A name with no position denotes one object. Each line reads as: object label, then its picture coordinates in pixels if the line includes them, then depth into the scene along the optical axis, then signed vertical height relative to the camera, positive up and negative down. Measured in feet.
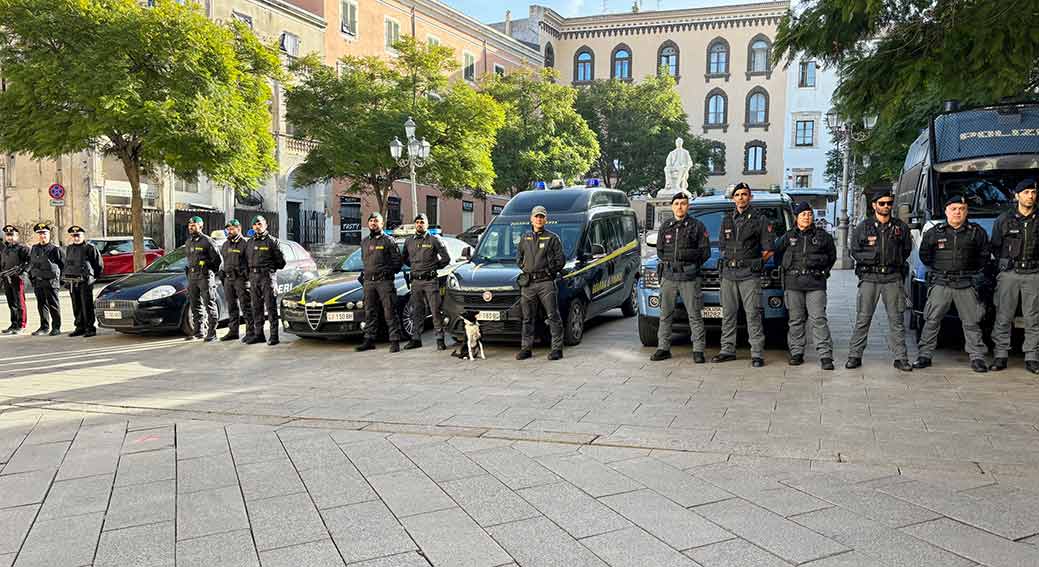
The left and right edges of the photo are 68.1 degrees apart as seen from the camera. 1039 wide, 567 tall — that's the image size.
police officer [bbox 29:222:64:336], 39.70 -2.13
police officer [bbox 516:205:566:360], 29.99 -1.69
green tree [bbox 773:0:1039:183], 24.27 +6.30
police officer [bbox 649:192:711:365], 28.14 -1.15
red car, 72.79 -2.19
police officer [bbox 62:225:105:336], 38.93 -2.24
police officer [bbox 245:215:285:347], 35.40 -1.75
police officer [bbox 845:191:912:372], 25.67 -1.05
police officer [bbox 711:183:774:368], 27.22 -0.91
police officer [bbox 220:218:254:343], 35.91 -2.00
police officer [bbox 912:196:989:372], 25.14 -1.07
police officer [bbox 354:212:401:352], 32.81 -1.81
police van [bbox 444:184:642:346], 31.73 -1.50
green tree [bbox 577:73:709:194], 161.27 +22.74
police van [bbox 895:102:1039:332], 30.14 +2.86
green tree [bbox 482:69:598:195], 123.13 +16.44
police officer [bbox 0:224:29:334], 41.19 -2.37
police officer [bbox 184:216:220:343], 36.37 -1.85
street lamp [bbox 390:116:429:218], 63.46 +7.15
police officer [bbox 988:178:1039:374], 24.72 -1.20
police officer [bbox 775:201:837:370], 26.55 -1.65
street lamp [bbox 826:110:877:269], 81.49 +1.56
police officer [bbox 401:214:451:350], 32.81 -1.42
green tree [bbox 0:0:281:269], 57.67 +11.38
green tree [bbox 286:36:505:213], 88.07 +13.41
